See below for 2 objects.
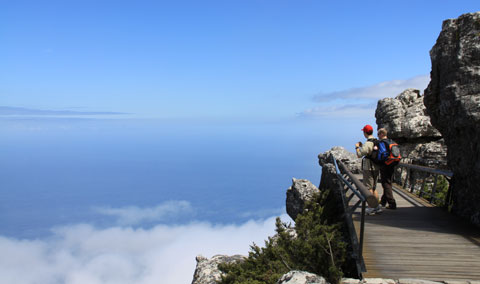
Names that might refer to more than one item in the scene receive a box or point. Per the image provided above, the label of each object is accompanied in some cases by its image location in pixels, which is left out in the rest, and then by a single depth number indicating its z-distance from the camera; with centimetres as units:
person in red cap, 953
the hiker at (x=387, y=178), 974
